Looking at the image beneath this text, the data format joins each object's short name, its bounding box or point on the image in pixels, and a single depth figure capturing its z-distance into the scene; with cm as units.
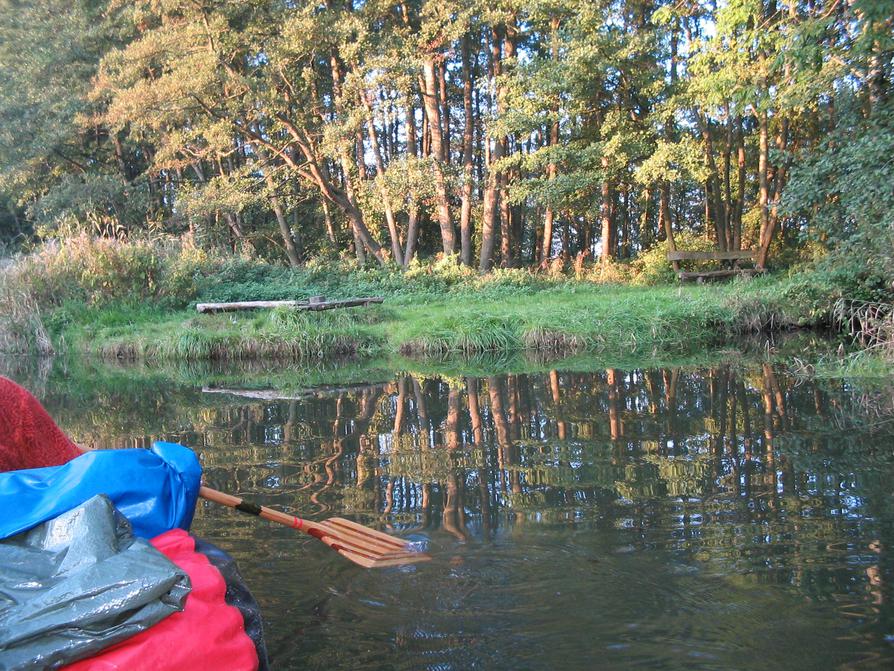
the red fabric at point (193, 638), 207
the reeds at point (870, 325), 893
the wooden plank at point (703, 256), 2003
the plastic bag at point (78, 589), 203
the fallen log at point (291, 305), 1510
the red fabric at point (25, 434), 325
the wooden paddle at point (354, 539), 379
